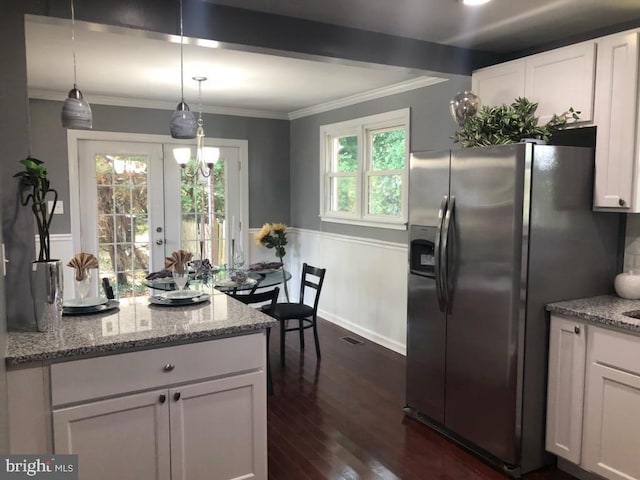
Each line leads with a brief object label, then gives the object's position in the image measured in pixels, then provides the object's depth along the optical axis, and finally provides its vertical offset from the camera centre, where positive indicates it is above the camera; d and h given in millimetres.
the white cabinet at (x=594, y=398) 2338 -981
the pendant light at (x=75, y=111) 2213 +361
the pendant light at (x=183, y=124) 2650 +370
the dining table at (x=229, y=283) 3797 -676
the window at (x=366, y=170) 4594 +251
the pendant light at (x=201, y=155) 4160 +329
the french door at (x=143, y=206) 5297 -127
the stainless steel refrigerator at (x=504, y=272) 2568 -404
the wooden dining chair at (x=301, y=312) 4211 -973
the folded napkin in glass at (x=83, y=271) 2451 -367
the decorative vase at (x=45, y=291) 2145 -408
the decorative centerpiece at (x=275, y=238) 4555 -418
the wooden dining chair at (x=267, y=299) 3339 -695
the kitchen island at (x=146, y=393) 1936 -809
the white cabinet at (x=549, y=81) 2676 +659
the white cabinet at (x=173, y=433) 2014 -993
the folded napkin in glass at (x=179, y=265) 2652 -364
